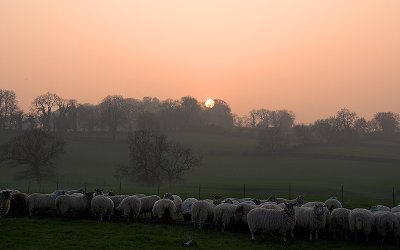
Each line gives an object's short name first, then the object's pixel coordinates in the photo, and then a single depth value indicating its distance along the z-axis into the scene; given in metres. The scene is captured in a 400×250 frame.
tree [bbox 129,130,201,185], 60.81
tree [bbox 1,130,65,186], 60.53
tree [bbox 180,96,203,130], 133.95
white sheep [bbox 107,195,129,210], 25.88
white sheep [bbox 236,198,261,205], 23.98
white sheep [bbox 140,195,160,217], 25.88
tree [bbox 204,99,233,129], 163.55
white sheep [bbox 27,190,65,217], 24.91
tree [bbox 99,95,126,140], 106.81
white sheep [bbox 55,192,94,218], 23.69
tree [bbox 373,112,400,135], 141.25
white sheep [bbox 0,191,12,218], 23.14
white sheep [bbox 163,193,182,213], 26.03
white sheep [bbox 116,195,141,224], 23.61
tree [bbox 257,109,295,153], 99.48
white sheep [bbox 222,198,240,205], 23.97
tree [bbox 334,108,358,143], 114.12
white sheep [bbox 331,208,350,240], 19.23
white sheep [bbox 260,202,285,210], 20.73
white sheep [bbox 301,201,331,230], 20.11
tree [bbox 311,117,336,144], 113.25
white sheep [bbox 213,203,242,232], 21.12
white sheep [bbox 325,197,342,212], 24.51
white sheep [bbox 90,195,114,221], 23.45
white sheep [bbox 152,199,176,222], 23.09
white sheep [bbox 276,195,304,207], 23.56
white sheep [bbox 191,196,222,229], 21.88
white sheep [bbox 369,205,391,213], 22.58
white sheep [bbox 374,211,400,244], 17.92
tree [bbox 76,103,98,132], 115.82
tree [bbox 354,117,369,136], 125.44
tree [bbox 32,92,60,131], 103.06
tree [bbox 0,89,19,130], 107.56
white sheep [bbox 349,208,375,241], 18.39
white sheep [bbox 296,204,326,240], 19.23
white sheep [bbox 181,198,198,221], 24.58
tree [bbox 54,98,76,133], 109.90
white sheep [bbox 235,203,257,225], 21.00
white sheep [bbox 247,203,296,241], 18.72
